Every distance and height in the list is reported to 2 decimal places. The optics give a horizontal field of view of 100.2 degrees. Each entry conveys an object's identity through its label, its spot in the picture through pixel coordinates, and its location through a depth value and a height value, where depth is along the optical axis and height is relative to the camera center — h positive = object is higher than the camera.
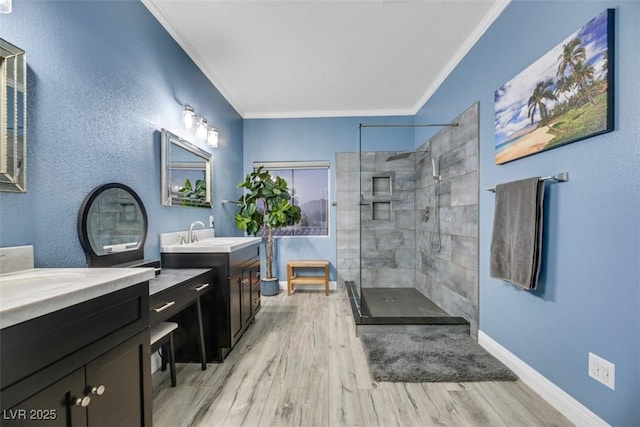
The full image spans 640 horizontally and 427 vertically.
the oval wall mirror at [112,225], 1.47 -0.10
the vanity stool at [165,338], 1.53 -0.75
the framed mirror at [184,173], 2.16 +0.34
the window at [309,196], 4.31 +0.23
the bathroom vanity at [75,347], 0.69 -0.43
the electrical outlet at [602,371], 1.26 -0.77
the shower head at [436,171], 3.19 +0.48
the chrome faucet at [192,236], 2.44 -0.24
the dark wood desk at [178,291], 1.49 -0.52
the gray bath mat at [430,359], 1.86 -1.14
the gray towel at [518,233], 1.62 -0.14
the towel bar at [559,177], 1.48 +0.19
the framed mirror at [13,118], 1.09 +0.38
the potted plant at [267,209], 3.68 +0.01
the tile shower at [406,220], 2.84 -0.13
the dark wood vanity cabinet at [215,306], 2.08 -0.76
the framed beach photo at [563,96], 1.27 +0.65
